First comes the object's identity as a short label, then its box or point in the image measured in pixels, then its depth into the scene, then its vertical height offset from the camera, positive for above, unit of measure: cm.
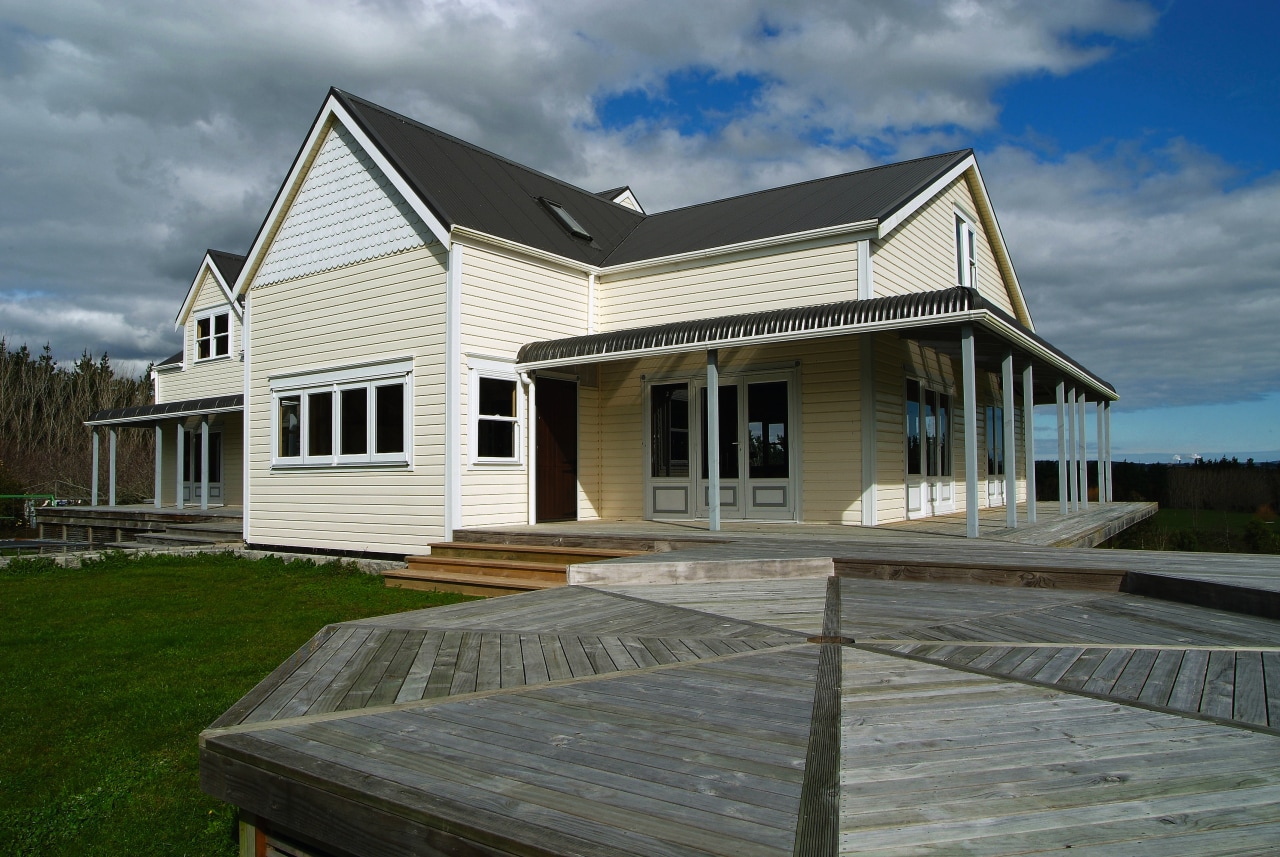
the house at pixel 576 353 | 1138 +167
